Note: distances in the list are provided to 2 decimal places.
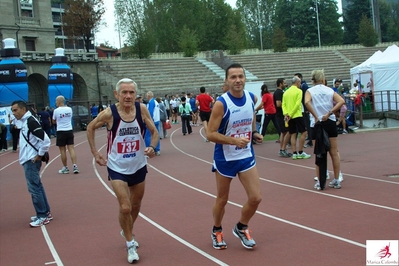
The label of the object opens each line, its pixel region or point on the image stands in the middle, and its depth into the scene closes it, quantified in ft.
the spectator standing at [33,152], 26.66
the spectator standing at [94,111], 115.63
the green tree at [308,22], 288.30
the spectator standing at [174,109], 111.12
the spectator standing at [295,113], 41.81
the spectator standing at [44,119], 71.15
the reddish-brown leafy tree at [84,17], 204.03
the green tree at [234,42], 201.67
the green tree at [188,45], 193.06
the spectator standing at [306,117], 48.65
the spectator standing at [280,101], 48.36
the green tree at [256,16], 337.52
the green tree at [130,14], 243.60
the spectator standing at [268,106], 51.34
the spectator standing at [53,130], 94.41
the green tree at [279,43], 209.22
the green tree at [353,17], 286.66
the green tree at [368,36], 212.64
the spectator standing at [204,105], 57.86
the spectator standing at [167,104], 112.60
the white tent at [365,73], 86.28
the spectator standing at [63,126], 42.11
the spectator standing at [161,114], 61.62
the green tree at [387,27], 296.10
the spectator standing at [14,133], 72.56
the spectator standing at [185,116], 75.77
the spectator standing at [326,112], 29.60
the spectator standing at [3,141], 73.82
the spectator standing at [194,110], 92.83
